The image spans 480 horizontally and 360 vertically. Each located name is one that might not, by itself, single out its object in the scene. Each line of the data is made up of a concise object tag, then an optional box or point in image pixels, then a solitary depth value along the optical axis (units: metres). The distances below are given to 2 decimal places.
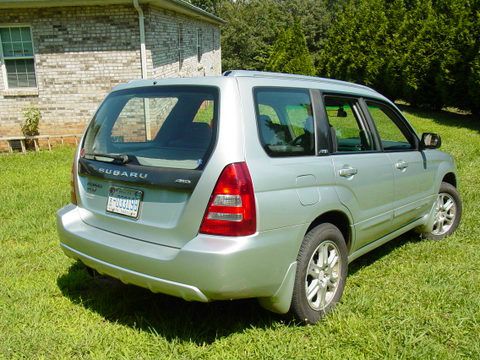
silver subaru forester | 2.57
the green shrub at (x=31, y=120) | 11.04
